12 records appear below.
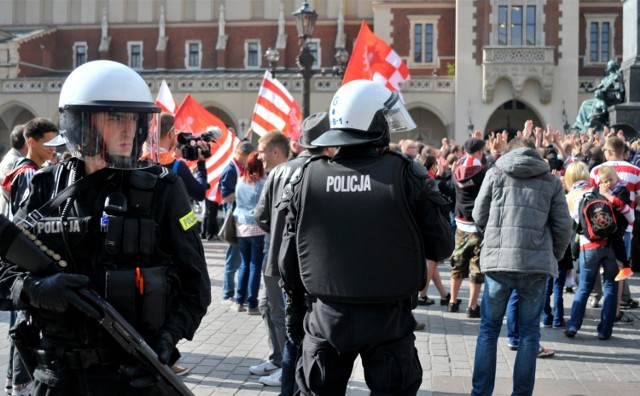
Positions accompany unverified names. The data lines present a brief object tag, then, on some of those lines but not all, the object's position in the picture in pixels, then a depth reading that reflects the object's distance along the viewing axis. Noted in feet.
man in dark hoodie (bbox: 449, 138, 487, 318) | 27.78
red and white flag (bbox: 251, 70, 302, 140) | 45.06
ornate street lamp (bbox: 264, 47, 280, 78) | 60.54
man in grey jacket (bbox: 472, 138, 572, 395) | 17.30
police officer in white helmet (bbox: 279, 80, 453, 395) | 10.96
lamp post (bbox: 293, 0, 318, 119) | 51.37
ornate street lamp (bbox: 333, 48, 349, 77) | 64.75
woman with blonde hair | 24.08
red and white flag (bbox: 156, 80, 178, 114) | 44.57
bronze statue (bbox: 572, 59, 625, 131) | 48.83
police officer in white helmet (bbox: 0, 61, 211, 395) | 8.71
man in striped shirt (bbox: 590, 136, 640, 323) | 27.30
